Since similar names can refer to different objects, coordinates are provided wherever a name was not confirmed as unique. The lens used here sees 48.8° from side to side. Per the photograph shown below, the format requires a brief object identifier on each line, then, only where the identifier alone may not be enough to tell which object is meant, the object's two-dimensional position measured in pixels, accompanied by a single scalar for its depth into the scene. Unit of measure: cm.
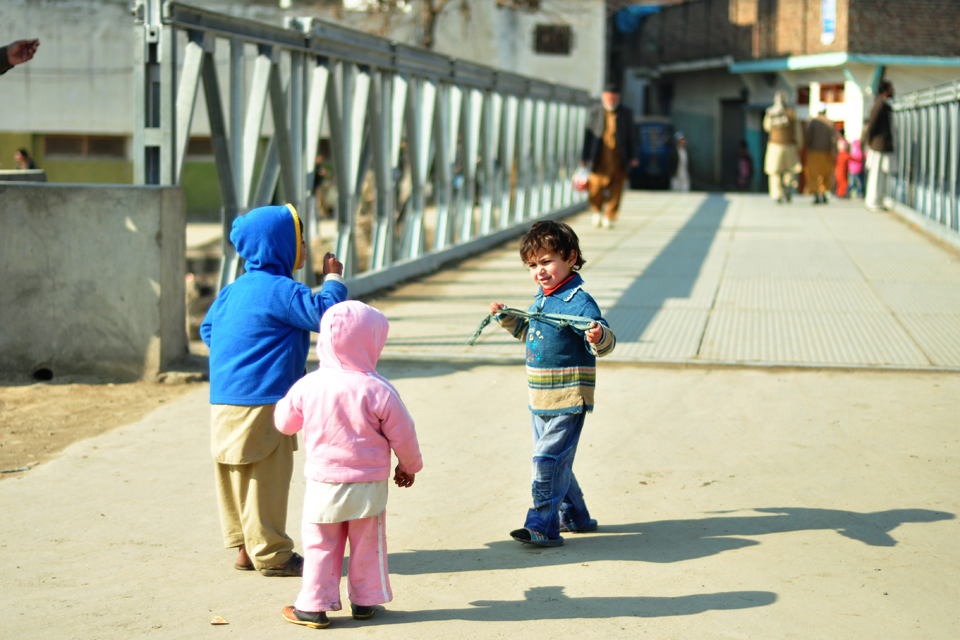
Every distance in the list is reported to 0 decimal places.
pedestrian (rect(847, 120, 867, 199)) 2247
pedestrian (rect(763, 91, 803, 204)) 1878
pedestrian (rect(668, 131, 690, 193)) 3155
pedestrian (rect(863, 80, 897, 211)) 1692
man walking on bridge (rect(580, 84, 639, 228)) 1385
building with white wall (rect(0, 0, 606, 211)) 2675
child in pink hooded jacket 309
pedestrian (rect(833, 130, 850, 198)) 2344
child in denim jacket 376
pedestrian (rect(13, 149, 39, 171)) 1731
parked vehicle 3319
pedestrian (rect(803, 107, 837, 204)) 1962
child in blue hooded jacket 349
